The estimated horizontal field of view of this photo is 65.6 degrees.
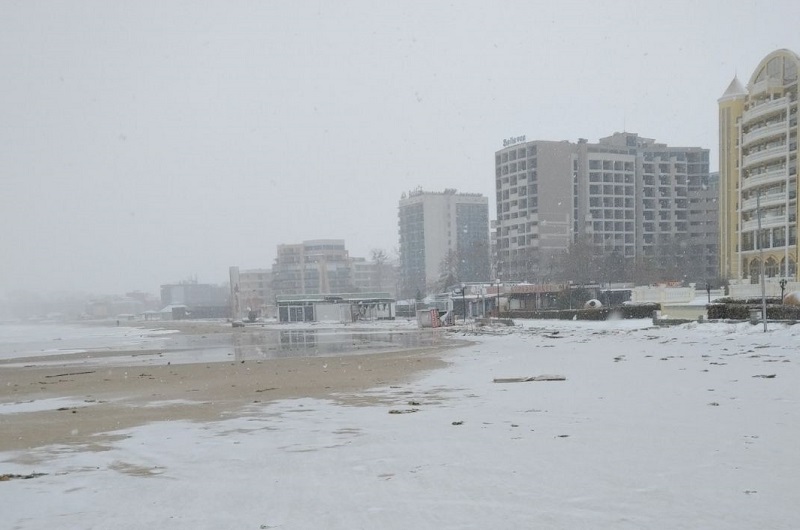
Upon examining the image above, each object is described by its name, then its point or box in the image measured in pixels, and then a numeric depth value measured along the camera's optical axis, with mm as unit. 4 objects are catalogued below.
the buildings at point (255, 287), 183850
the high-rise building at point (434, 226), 159375
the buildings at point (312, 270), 173250
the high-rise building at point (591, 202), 107562
